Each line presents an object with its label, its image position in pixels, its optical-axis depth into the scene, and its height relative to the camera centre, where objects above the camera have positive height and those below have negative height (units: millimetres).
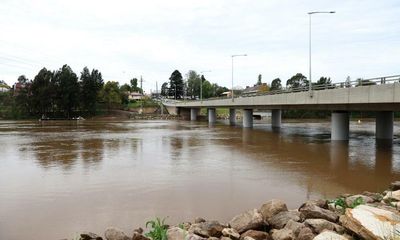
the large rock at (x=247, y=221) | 10062 -2961
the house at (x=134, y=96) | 172800 +6634
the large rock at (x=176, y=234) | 9281 -3016
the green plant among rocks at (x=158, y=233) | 9523 -3089
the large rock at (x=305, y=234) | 8403 -2739
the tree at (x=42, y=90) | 109188 +5752
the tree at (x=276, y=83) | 169025 +12264
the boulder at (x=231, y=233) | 9492 -3054
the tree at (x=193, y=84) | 186625 +12743
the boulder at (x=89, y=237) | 9867 -3255
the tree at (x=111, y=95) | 131375 +5288
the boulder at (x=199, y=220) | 11159 -3192
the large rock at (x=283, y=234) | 8821 -2904
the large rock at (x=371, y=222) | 7583 -2351
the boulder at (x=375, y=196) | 12634 -2906
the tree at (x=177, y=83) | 194125 +13864
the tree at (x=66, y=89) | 111688 +6107
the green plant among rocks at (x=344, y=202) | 11295 -2864
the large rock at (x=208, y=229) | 9766 -3071
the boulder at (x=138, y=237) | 9398 -3088
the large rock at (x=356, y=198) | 11816 -2812
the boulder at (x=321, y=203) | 11803 -2871
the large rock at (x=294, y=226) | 9042 -2828
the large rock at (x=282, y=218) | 10258 -2928
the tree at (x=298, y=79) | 152562 +12421
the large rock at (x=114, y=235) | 9798 -3193
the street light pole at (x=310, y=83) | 34219 +2578
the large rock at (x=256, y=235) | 9438 -3066
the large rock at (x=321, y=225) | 9047 -2752
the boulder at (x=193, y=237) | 9023 -2983
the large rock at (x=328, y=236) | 7874 -2598
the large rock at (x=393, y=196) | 11848 -2710
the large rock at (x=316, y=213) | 9992 -2724
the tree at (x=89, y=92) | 117938 +5740
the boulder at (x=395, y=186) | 14526 -2869
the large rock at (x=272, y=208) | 11136 -2876
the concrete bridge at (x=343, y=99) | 26125 +1023
